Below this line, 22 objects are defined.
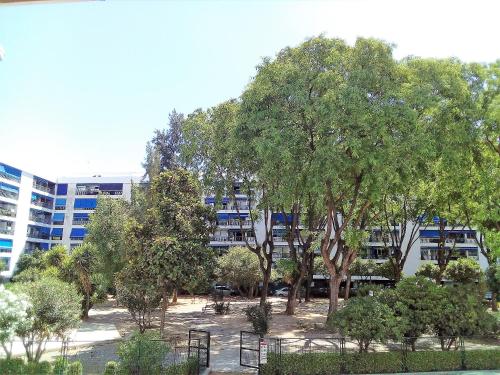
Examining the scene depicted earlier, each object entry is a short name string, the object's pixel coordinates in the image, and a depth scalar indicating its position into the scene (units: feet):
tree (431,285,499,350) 47.42
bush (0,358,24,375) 33.17
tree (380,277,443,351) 47.26
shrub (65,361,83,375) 34.63
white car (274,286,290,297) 156.68
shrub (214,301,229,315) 94.17
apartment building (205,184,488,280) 162.81
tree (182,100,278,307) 73.36
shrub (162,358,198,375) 38.52
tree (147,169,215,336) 54.85
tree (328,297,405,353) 44.11
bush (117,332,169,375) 37.04
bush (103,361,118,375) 36.47
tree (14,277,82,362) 38.42
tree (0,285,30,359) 28.25
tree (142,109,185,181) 131.00
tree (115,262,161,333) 55.88
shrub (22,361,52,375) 33.91
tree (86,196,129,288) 102.83
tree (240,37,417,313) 51.67
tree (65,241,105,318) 80.02
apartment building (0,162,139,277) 177.06
